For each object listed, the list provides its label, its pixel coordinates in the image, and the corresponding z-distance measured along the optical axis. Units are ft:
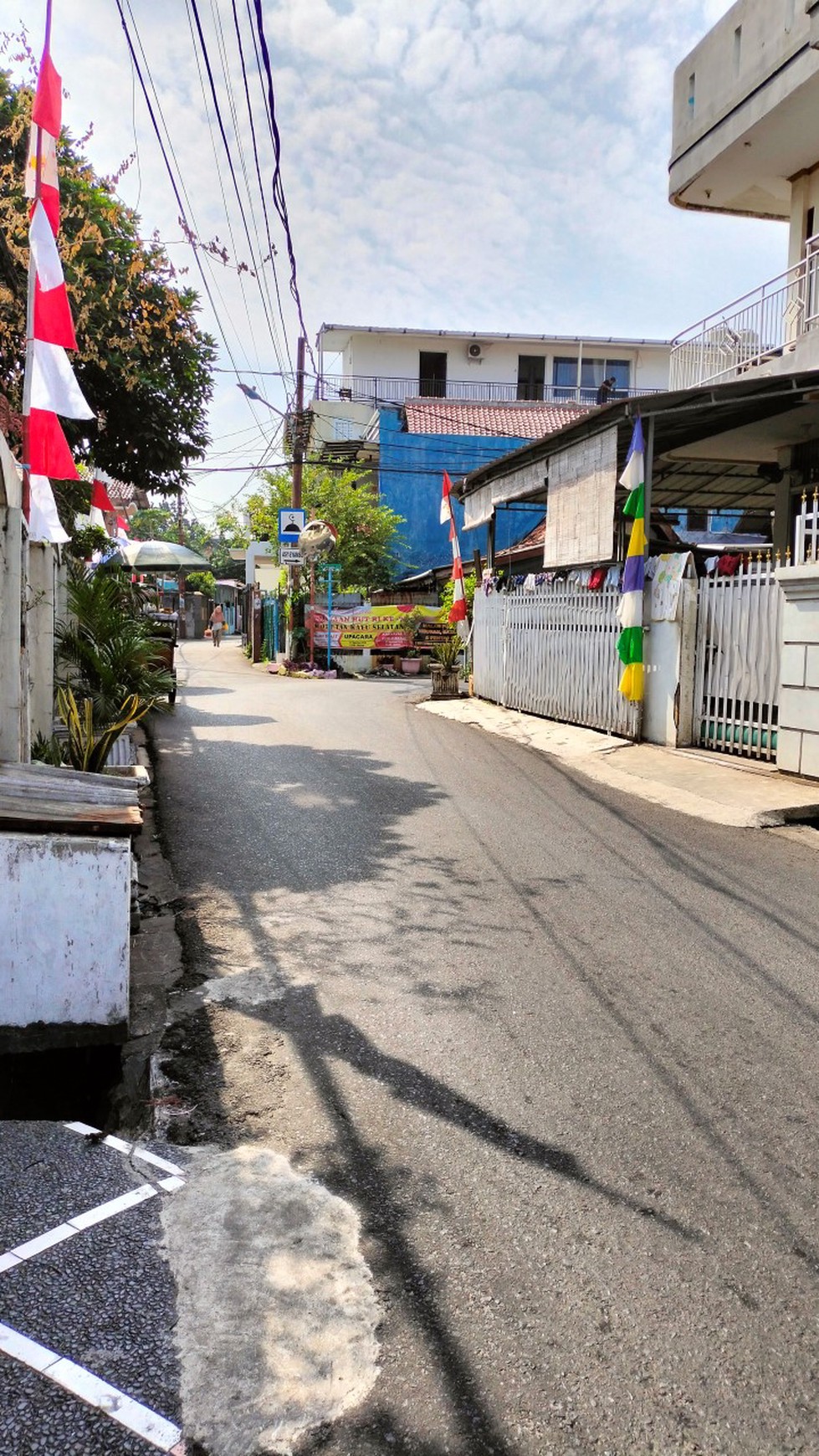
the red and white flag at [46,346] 22.17
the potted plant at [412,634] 88.17
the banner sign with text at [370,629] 86.17
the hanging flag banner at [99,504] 51.26
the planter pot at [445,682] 60.85
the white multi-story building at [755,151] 41.04
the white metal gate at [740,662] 30.45
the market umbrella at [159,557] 76.02
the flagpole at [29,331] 22.11
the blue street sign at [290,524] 78.74
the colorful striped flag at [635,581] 36.11
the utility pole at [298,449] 85.71
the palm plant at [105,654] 29.53
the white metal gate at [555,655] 40.32
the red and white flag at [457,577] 60.90
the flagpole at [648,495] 36.22
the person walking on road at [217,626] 129.80
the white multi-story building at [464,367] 118.42
